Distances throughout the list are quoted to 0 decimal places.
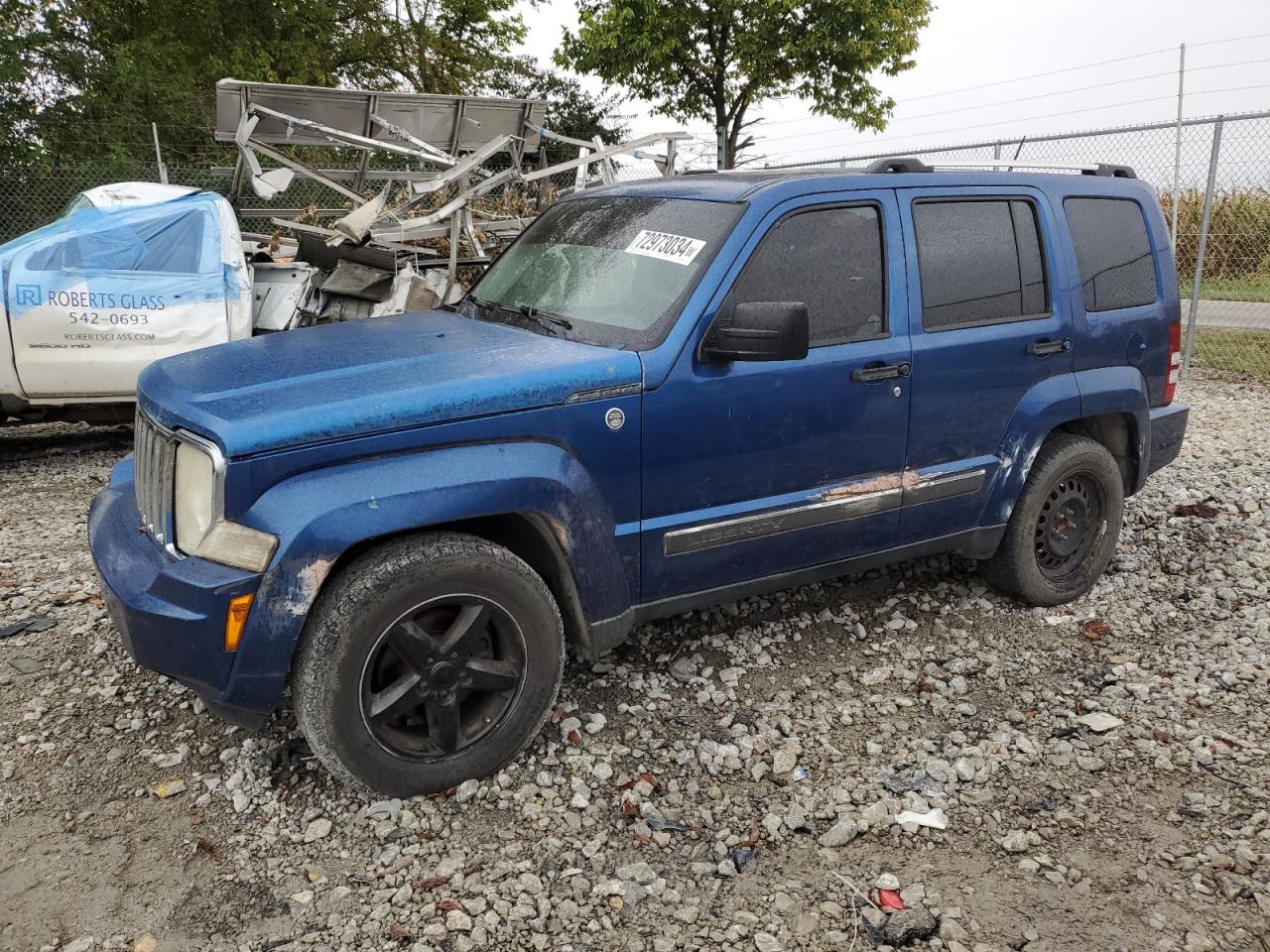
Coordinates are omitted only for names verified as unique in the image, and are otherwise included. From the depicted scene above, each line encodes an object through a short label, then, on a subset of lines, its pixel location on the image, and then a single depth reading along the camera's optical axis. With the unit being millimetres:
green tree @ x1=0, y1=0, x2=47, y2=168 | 13328
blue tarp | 6430
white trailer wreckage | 6504
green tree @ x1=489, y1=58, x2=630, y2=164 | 24250
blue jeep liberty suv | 2830
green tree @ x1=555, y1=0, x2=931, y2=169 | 20203
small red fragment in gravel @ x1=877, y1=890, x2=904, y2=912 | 2687
